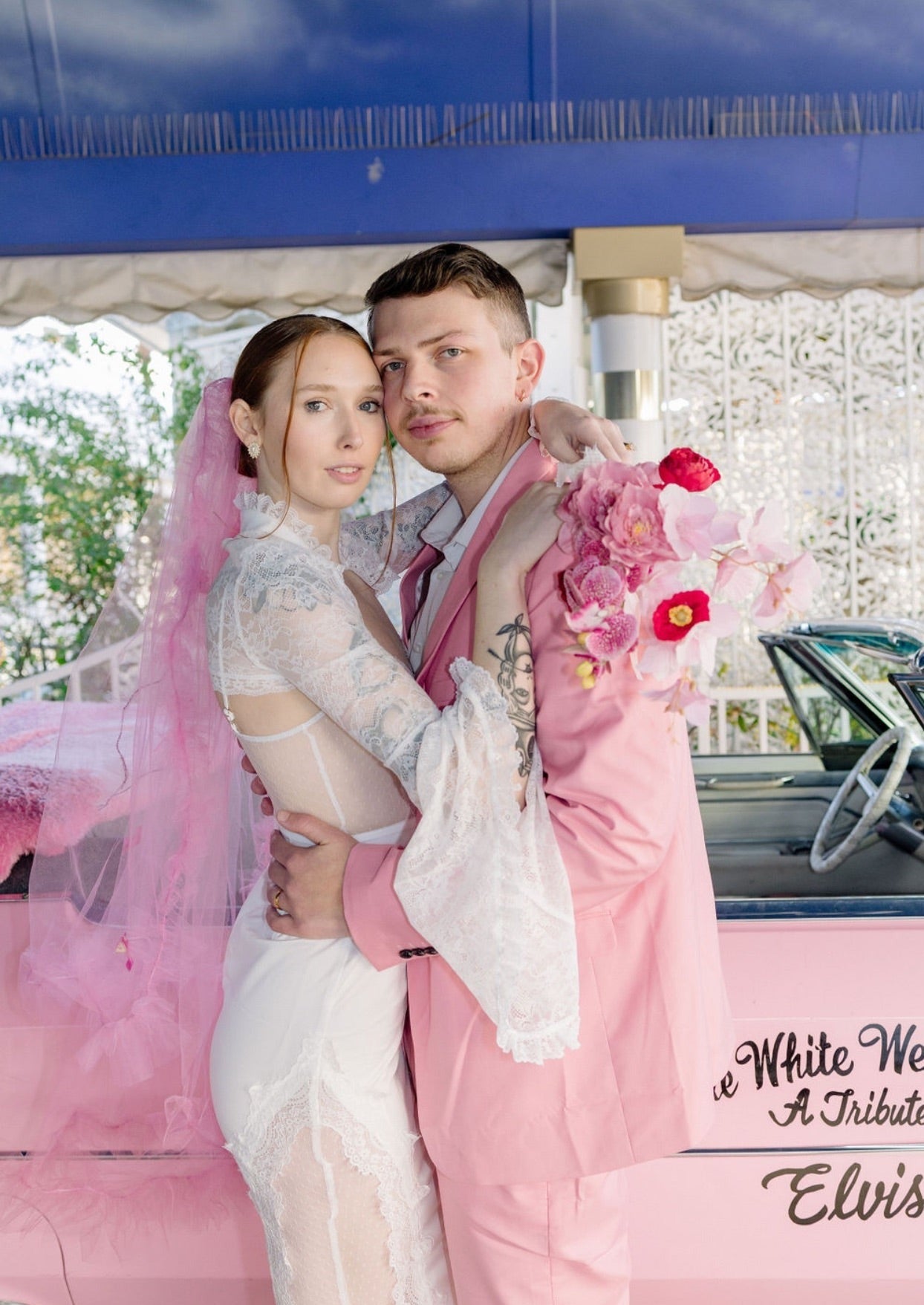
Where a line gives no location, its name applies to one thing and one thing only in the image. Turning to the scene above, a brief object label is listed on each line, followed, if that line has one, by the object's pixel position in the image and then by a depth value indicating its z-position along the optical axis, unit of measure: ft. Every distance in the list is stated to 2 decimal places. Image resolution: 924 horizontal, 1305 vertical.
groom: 4.50
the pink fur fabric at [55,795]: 6.25
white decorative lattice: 20.17
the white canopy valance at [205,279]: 13.16
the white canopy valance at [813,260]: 13.19
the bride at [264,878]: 4.47
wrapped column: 13.37
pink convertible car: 5.76
